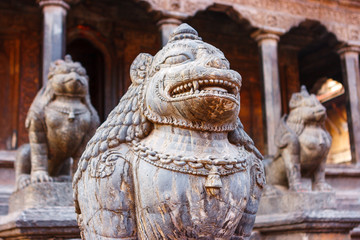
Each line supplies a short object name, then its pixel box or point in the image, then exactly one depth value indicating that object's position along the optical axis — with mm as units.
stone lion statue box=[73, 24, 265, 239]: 2217
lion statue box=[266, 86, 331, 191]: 6000
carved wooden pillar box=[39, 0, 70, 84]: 8156
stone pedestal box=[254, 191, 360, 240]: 4875
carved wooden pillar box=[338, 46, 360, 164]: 10900
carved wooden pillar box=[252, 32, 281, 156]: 9984
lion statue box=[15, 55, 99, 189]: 4438
